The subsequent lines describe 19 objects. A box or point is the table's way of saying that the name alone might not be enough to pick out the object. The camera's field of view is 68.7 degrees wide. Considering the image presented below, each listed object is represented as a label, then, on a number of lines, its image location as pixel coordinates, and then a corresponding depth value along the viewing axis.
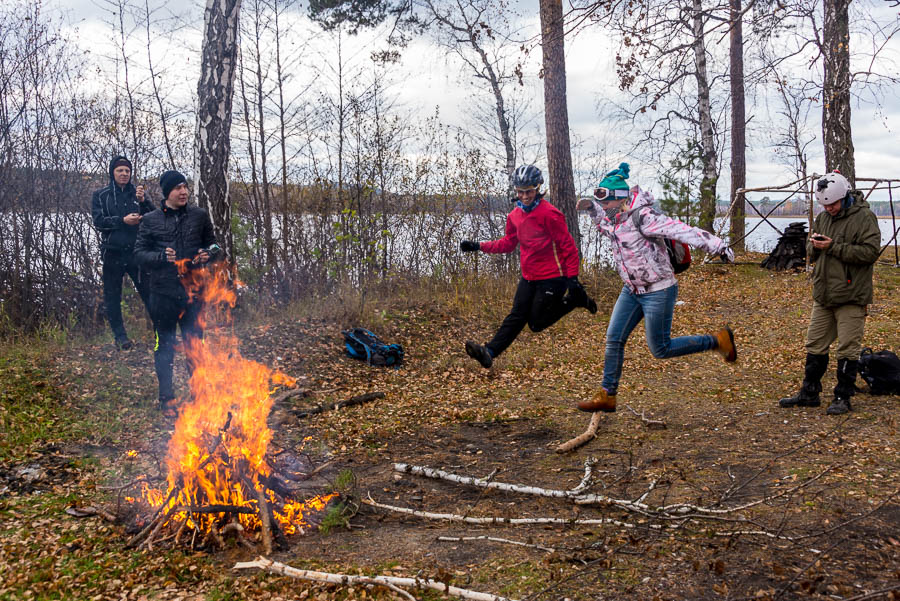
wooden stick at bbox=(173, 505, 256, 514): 4.38
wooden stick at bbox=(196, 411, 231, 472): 4.66
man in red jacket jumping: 6.23
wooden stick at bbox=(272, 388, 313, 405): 7.89
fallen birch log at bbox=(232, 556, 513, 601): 3.46
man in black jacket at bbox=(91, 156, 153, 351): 8.16
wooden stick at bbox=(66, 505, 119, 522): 4.71
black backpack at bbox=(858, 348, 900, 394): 6.66
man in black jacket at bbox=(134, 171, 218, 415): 6.42
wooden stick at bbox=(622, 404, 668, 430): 6.36
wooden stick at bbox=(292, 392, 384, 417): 7.57
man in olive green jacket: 5.92
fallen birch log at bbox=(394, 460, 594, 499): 4.78
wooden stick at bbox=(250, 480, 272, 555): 4.21
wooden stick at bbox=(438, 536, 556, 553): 4.00
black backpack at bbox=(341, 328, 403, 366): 9.49
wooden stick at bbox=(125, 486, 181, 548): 4.36
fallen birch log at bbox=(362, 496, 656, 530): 4.27
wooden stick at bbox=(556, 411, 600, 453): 5.84
